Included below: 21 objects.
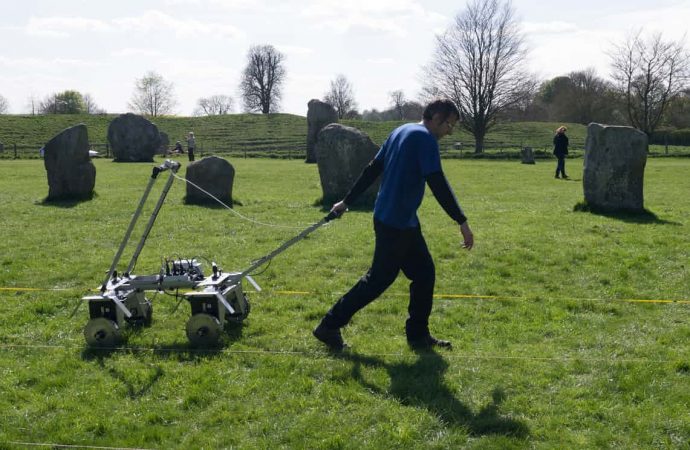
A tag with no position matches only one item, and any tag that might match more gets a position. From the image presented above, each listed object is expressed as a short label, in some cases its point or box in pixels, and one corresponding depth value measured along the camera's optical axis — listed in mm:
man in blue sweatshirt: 5781
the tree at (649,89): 53594
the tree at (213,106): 113812
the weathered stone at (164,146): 45744
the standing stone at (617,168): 14461
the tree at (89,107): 111375
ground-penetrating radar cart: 6277
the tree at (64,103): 101000
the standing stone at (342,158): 16422
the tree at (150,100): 95250
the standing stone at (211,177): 16281
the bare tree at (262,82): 94000
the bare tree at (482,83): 51188
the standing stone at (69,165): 17203
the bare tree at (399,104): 111562
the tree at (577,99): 72125
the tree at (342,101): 99525
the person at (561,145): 25906
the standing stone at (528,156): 39062
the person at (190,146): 35094
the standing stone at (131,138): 36938
